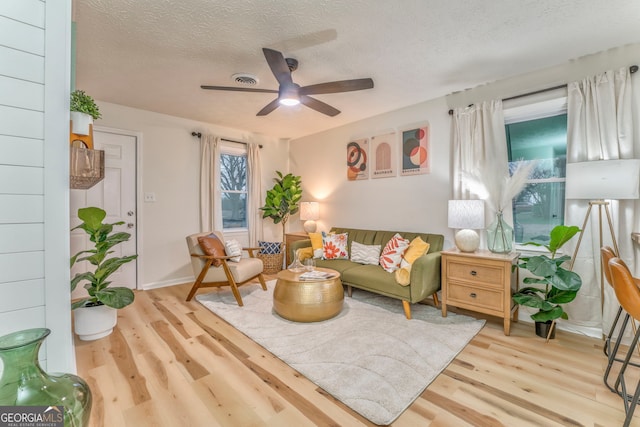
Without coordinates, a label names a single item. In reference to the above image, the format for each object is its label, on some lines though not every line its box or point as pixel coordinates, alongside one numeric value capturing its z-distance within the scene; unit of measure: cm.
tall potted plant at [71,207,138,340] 233
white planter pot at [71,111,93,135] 129
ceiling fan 204
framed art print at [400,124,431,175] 349
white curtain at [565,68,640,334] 226
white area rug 172
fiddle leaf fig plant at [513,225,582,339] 221
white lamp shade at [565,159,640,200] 205
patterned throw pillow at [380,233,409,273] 313
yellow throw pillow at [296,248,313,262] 383
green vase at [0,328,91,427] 75
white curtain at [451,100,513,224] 289
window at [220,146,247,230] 463
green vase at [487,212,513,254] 270
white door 343
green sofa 271
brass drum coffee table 262
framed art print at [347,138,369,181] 415
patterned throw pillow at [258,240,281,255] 463
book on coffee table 277
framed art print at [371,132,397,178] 384
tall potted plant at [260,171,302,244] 479
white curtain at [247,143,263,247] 480
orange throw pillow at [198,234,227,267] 327
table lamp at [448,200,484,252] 272
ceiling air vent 274
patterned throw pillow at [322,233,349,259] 379
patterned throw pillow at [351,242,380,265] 349
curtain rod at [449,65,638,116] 225
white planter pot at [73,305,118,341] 234
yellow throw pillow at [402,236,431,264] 299
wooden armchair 321
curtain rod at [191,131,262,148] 423
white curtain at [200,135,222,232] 427
